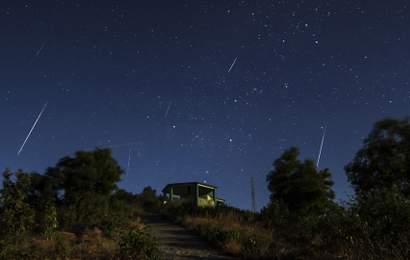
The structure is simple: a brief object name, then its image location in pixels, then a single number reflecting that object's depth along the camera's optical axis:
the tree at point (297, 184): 32.41
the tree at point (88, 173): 31.92
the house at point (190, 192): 44.97
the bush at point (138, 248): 9.51
